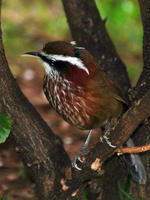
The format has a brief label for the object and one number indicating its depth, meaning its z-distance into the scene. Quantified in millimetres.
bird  7070
